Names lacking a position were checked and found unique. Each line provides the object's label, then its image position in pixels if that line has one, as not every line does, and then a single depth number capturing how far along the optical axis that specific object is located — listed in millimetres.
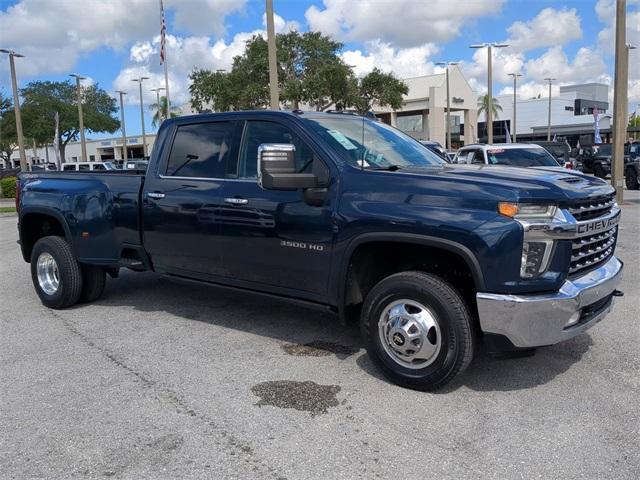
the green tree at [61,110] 49156
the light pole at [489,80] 28308
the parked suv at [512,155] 13102
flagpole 21328
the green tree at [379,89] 35906
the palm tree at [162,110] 66756
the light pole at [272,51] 13305
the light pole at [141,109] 48481
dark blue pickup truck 3709
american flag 21641
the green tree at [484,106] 83806
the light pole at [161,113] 66531
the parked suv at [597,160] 26344
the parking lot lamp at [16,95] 28172
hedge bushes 27219
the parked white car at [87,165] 32375
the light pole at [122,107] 50150
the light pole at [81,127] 39553
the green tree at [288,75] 32344
